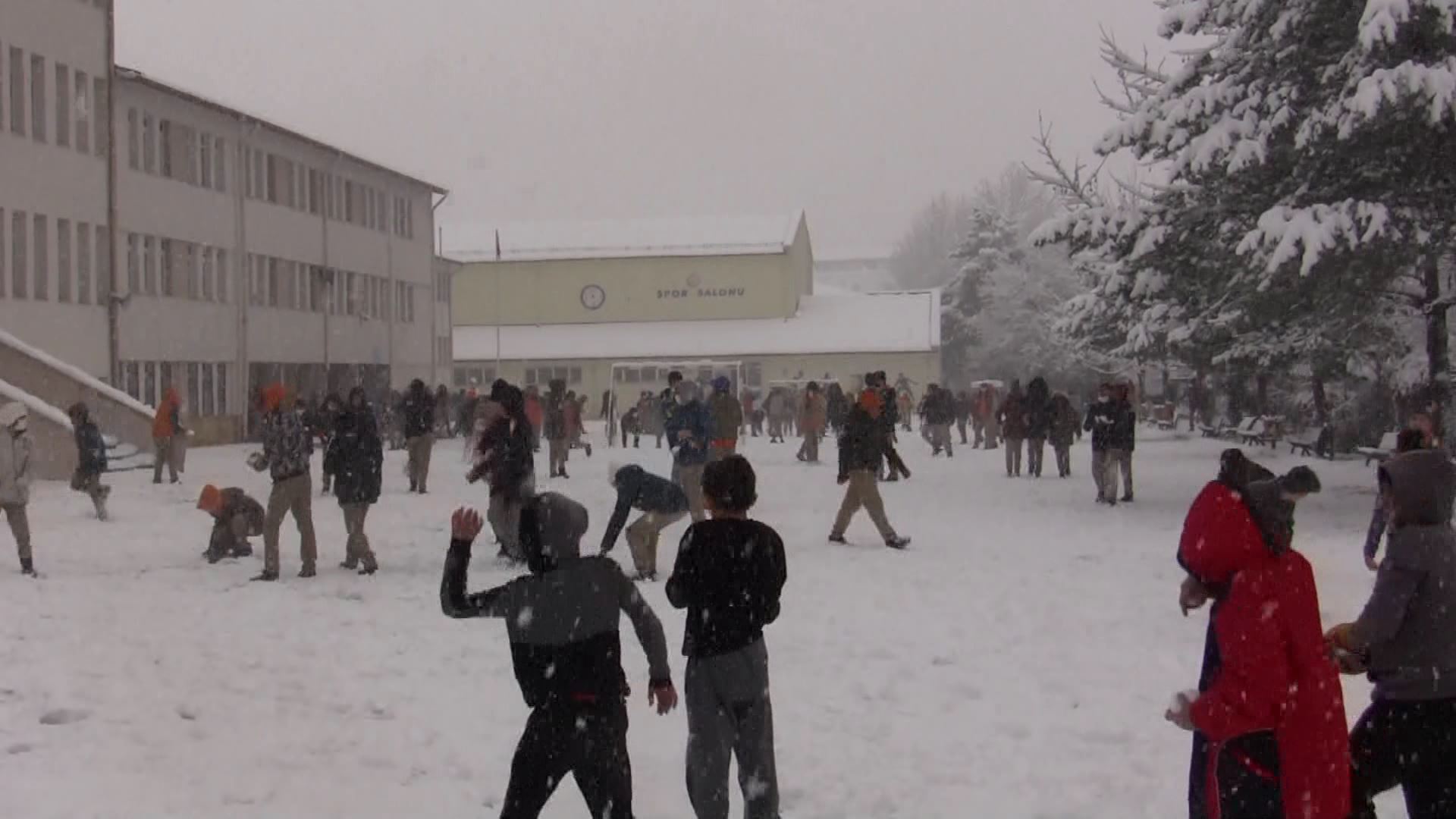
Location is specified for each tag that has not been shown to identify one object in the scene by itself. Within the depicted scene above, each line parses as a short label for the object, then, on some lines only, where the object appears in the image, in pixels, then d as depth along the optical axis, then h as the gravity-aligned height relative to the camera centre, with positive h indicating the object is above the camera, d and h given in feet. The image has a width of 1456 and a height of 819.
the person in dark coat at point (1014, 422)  93.20 -0.88
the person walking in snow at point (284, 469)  46.68 -1.49
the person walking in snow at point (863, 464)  54.60 -1.85
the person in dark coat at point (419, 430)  80.74 -0.77
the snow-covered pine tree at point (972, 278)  289.33 +22.75
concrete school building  117.19 +15.81
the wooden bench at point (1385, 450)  80.28 -2.33
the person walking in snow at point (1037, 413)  93.30 -0.33
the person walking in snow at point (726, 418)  64.85 -0.31
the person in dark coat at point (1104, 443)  73.26 -1.66
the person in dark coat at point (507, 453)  44.24 -1.07
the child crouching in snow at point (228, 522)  52.37 -3.42
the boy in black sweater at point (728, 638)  18.95 -2.63
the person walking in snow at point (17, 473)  47.91 -1.58
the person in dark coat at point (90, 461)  66.74 -1.73
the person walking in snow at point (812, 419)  110.93 -0.66
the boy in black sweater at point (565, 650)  17.33 -2.56
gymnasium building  244.22 +15.98
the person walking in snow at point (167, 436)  89.45 -1.03
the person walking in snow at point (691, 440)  53.31 -0.95
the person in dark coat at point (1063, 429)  94.43 -1.31
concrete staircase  94.89 +0.76
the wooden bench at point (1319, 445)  105.29 -2.77
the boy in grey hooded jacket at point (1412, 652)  16.65 -2.56
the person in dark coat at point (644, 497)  38.83 -2.08
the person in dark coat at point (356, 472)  48.19 -1.65
